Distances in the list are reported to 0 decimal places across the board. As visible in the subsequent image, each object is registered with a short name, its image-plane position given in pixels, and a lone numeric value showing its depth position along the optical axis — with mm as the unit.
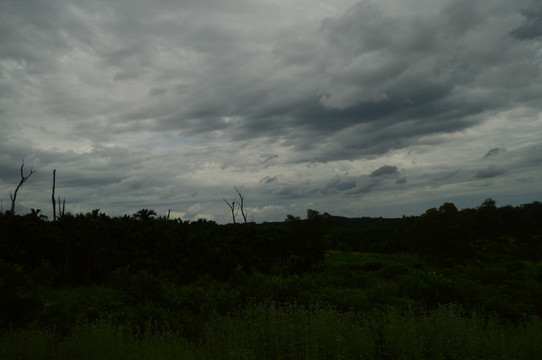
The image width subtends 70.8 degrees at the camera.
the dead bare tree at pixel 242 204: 53125
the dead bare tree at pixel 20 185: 38000
